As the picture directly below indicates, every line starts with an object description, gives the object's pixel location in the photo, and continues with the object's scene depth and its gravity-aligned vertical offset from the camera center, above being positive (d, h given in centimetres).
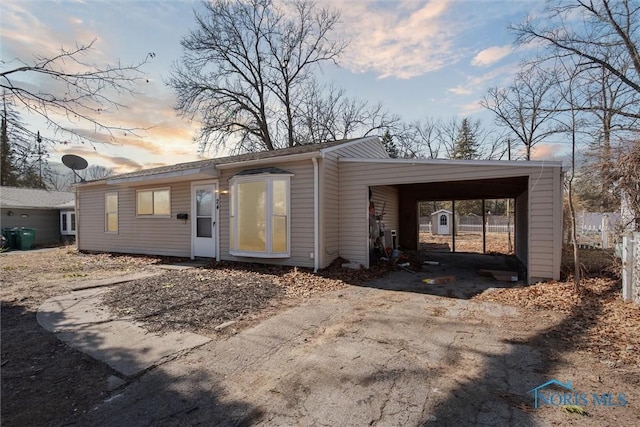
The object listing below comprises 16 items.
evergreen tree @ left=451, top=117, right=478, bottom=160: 2991 +662
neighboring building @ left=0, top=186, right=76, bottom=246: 1716 +12
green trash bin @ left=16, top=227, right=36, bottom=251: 1577 -114
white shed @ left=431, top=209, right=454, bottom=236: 2295 -71
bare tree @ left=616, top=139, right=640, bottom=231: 529 +63
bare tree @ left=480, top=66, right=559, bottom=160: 1426 +625
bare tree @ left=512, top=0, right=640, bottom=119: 1077 +628
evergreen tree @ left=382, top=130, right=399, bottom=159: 2733 +607
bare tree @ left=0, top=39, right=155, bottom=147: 430 +184
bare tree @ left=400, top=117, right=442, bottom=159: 2870 +704
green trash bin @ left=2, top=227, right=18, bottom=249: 1579 -107
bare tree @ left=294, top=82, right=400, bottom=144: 2234 +705
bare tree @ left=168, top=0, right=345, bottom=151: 1973 +1002
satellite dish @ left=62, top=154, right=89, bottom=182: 1133 +199
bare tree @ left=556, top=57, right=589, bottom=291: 545 +274
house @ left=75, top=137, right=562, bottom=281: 629 +32
